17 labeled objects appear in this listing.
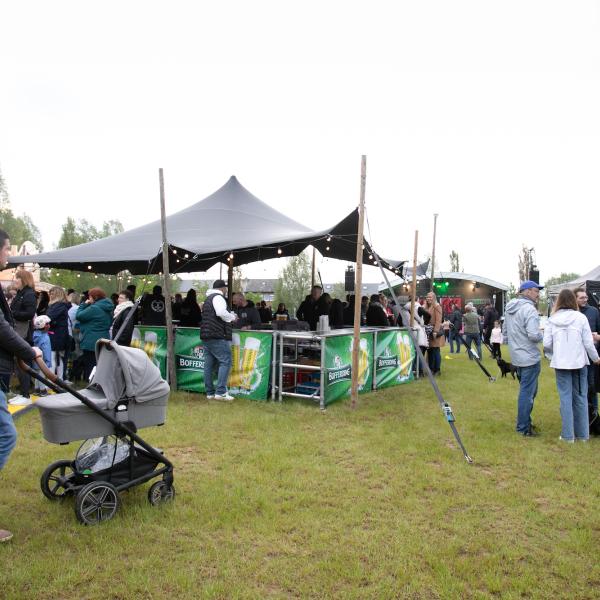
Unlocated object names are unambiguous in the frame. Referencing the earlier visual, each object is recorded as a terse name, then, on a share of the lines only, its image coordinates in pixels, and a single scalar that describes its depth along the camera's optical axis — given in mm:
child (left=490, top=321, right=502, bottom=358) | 13406
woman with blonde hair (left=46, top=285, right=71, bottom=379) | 8273
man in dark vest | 7375
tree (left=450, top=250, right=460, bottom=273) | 66062
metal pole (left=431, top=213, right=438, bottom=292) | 13430
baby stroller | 3326
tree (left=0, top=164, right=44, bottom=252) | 44375
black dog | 10359
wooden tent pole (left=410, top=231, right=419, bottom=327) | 9315
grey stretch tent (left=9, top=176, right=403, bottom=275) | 8922
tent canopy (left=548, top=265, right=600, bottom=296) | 18233
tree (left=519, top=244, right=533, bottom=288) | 48128
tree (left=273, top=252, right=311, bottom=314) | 69250
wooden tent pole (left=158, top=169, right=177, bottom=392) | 8164
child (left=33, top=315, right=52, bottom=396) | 7793
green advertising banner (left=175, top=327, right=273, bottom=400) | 7559
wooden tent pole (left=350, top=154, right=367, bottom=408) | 7016
